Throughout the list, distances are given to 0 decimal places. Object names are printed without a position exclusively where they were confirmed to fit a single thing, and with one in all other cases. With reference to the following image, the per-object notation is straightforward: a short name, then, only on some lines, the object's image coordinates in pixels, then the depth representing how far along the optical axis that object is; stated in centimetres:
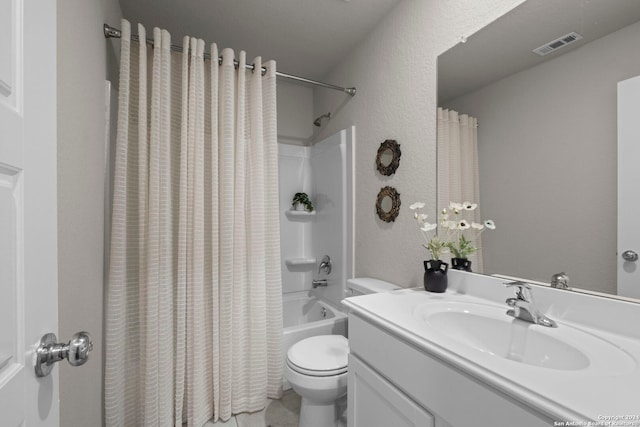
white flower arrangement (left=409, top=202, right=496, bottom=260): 121
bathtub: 176
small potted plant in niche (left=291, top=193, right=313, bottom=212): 262
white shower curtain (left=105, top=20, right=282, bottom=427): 135
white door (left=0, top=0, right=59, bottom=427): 43
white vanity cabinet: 56
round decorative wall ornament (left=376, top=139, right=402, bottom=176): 165
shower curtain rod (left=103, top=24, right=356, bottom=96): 133
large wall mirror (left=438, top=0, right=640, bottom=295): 83
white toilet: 127
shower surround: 217
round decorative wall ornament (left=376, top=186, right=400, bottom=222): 166
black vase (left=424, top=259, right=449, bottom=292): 120
